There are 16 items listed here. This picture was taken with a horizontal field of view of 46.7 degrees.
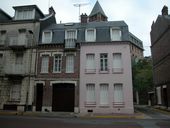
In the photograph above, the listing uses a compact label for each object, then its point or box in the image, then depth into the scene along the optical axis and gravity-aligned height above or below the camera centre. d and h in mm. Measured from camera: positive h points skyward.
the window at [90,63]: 20844 +3300
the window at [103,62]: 20769 +3382
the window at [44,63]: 21734 +3415
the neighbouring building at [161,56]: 23672 +4987
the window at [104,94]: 19961 +8
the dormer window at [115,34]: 21141 +6475
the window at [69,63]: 21273 +3292
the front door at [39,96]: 21119 -207
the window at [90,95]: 20109 -94
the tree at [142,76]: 34906 +3193
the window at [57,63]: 21520 +3393
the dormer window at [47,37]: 22609 +6524
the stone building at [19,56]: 21203 +4301
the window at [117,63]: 20406 +3236
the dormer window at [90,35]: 21714 +6537
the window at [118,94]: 19719 +8
